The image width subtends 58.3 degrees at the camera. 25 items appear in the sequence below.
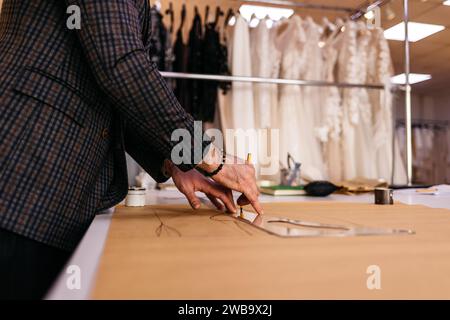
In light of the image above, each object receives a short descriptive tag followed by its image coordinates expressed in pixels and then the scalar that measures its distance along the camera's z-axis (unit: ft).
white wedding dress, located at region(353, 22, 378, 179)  7.20
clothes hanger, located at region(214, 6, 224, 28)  7.14
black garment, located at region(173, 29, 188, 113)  6.74
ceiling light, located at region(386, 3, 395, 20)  7.02
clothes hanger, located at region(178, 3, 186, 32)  7.07
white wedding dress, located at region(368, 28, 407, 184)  7.06
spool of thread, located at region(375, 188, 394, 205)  3.30
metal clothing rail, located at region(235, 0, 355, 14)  7.03
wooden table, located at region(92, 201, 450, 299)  1.10
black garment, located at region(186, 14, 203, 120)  6.77
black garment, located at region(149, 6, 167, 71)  6.54
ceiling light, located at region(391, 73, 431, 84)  20.97
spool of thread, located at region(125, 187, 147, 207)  3.07
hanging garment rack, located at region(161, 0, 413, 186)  6.03
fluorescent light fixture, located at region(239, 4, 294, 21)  10.15
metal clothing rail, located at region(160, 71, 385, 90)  5.96
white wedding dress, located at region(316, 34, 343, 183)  7.06
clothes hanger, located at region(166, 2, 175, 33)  7.19
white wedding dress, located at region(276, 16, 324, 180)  6.87
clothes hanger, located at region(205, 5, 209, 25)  7.08
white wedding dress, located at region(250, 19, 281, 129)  6.94
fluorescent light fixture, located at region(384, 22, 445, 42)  13.35
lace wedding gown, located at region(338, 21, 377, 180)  7.05
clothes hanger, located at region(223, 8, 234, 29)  7.25
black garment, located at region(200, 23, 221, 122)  6.78
